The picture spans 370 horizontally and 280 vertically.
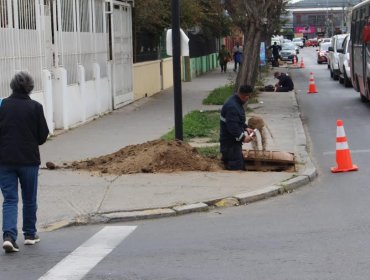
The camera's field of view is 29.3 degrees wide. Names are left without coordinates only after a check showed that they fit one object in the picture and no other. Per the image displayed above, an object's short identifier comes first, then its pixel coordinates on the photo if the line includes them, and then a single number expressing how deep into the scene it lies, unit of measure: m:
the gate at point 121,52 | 22.55
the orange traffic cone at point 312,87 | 29.31
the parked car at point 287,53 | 60.47
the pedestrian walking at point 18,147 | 7.04
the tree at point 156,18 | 25.81
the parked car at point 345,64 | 30.88
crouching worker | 28.31
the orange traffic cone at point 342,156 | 11.40
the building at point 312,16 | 151.62
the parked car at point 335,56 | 36.01
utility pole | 11.97
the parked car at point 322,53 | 56.91
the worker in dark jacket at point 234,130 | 10.98
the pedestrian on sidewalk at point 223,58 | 44.43
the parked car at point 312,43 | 122.00
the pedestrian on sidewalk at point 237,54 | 42.55
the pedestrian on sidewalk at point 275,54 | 53.00
